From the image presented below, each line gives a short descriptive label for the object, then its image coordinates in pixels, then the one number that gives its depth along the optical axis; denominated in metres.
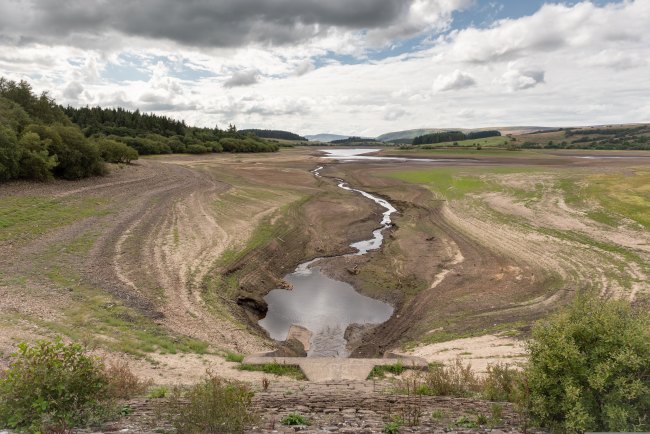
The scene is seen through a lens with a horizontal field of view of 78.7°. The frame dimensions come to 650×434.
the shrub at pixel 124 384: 10.02
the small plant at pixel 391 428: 8.49
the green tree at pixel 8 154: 35.06
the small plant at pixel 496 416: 8.83
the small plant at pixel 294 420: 8.85
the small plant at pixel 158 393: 10.41
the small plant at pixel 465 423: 8.84
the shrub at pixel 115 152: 59.84
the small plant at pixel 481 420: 8.90
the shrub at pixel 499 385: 10.43
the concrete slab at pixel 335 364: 13.32
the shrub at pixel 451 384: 11.23
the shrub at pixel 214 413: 7.75
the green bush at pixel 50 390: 7.43
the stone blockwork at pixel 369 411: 8.67
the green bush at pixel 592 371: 7.36
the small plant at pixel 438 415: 9.34
